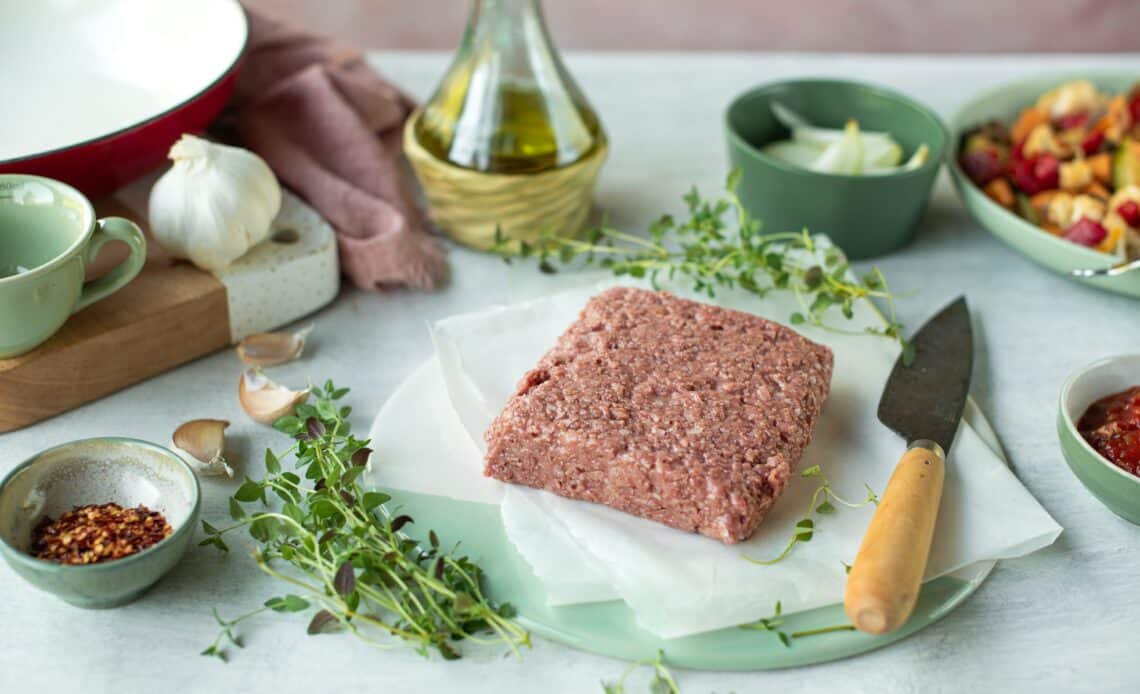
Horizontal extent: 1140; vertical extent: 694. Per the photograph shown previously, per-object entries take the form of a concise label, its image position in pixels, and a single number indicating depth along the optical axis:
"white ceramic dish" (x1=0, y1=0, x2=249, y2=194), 0.80
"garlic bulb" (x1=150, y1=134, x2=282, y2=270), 0.77
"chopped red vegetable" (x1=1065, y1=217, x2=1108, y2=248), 0.84
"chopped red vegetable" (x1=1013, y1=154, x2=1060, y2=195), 0.88
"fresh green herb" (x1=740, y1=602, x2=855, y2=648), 0.65
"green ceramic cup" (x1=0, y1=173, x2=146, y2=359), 0.72
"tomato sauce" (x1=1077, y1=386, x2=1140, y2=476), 0.70
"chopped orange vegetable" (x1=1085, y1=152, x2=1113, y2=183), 0.88
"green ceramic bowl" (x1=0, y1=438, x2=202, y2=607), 0.63
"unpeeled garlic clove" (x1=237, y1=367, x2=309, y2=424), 0.75
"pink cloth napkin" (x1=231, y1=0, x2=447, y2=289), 0.84
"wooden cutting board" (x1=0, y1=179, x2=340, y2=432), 0.74
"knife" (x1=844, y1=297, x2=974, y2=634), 0.63
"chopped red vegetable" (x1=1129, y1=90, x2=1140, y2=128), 0.91
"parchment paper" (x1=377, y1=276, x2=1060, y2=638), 0.65
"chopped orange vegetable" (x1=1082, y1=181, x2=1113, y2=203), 0.87
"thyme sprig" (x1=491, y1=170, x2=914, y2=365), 0.80
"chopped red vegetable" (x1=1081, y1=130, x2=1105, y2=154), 0.89
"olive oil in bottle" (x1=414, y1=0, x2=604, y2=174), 0.84
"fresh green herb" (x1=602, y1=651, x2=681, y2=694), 0.63
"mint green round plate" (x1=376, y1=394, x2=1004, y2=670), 0.64
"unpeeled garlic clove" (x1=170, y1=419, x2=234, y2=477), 0.72
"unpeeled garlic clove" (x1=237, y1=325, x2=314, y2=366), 0.78
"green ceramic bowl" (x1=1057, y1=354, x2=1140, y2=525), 0.69
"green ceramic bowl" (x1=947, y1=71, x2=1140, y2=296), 0.83
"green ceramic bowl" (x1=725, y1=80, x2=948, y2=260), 0.86
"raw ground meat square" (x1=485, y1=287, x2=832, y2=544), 0.67
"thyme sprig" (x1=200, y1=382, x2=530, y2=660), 0.65
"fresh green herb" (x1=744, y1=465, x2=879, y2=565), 0.67
